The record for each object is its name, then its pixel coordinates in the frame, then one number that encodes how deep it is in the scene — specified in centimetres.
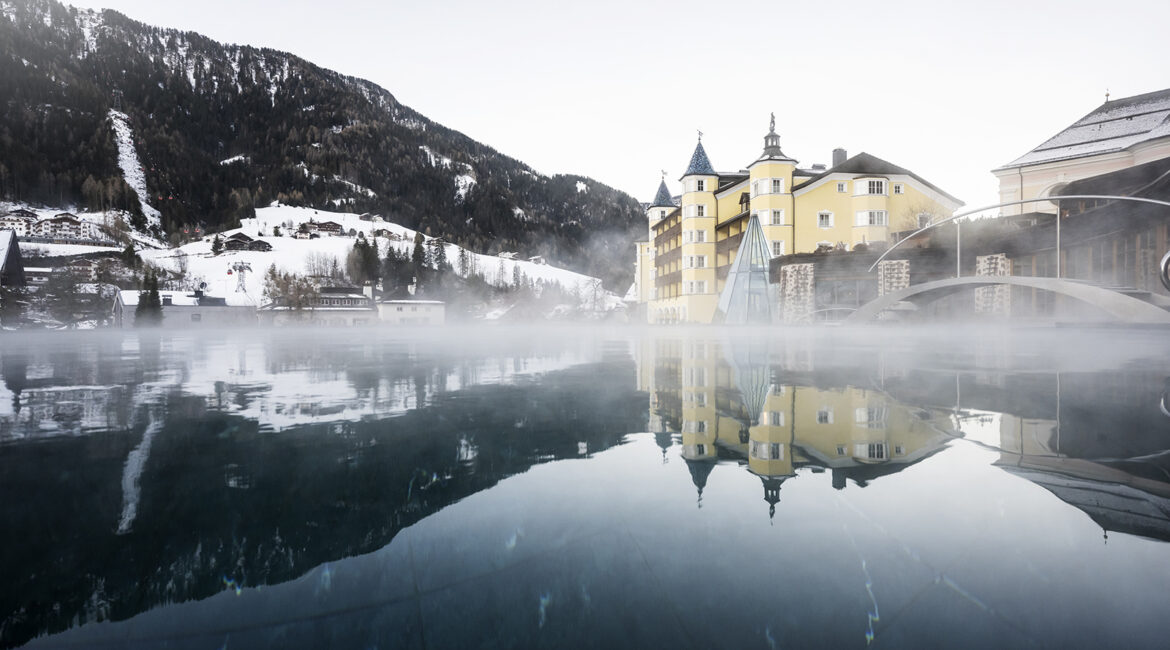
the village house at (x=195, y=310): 7169
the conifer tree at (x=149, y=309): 6769
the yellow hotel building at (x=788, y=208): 3822
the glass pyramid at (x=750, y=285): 3666
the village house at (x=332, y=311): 7922
